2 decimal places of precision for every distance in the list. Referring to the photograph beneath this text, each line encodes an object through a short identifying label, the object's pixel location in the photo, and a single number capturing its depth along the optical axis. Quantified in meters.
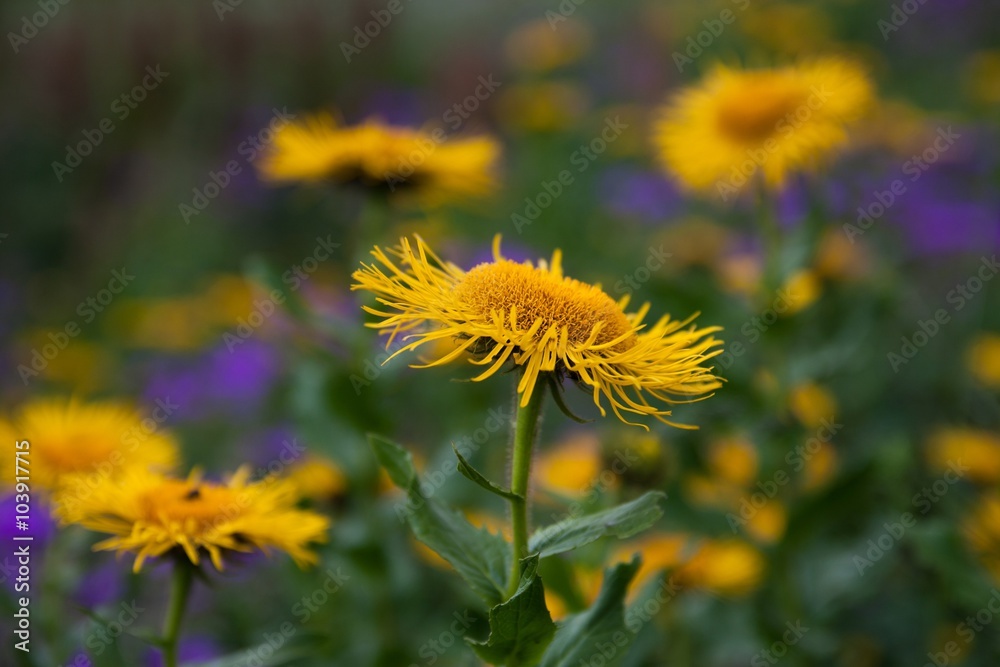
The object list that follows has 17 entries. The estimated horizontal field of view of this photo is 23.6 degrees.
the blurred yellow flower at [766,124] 0.63
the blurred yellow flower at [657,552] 0.61
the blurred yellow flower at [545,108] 1.16
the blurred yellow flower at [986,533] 0.62
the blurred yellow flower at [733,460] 0.67
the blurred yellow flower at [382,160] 0.61
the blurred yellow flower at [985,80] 1.13
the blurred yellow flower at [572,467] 0.64
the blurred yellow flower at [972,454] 0.66
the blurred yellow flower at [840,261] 0.71
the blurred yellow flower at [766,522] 0.66
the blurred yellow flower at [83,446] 0.57
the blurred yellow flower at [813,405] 0.67
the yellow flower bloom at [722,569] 0.62
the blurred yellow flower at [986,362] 0.71
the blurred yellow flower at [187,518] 0.51
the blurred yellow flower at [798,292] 0.63
